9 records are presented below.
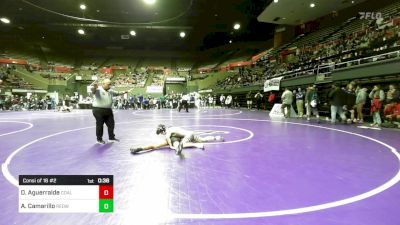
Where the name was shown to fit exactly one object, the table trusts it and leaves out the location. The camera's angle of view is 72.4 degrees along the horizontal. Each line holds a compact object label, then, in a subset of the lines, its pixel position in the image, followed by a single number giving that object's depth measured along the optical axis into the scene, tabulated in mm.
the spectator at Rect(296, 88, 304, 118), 14922
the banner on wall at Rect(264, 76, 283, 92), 19625
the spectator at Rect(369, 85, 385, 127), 10422
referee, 7027
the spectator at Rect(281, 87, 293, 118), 14411
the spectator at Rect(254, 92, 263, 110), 22547
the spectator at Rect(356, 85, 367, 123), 11109
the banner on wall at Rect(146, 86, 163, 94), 40416
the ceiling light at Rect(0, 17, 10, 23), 32444
